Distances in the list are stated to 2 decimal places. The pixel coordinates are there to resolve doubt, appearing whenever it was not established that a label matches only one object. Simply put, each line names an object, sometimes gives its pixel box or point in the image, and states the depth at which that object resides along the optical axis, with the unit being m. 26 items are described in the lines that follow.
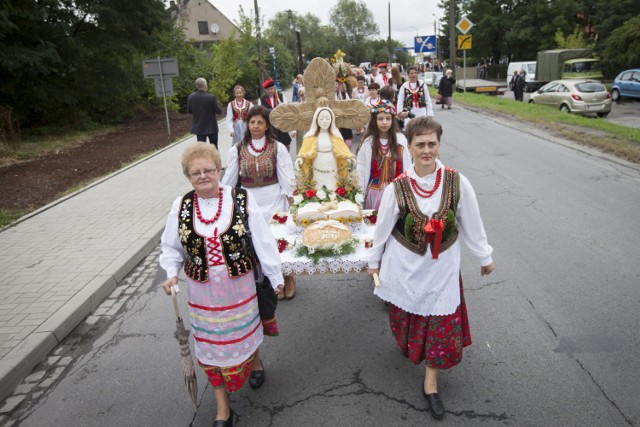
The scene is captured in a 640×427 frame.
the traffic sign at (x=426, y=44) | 25.73
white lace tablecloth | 3.78
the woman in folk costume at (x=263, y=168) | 5.08
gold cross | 5.37
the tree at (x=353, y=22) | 89.50
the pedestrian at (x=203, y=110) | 11.23
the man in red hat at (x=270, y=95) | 11.00
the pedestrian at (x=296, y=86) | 16.98
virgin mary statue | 5.16
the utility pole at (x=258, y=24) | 29.55
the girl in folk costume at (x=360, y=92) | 14.45
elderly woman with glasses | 3.04
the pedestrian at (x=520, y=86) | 25.47
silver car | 17.86
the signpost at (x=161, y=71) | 17.25
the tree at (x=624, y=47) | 27.58
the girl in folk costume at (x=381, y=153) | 4.98
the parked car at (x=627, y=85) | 21.77
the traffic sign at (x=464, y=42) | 24.37
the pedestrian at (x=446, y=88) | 19.91
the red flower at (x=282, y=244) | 4.02
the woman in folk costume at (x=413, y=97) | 11.15
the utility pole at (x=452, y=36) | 27.15
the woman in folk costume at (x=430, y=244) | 3.15
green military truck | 27.89
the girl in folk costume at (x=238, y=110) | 10.51
